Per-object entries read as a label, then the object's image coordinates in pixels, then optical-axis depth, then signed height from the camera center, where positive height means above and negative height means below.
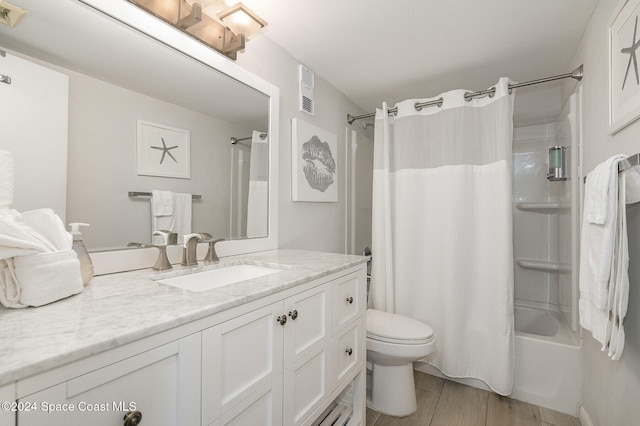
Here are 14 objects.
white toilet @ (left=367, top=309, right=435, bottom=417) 1.66 -0.83
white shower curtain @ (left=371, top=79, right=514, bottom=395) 1.86 -0.08
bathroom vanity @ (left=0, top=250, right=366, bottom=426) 0.49 -0.31
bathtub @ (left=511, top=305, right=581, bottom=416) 1.74 -0.94
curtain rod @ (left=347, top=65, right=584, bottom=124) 1.73 +0.82
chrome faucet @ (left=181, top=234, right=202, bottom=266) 1.23 -0.15
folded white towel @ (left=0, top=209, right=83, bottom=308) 0.67 -0.12
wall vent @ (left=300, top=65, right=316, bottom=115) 1.98 +0.85
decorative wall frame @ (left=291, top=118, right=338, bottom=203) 1.93 +0.36
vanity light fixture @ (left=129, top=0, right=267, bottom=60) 1.20 +0.85
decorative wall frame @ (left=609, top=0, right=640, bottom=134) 1.04 +0.58
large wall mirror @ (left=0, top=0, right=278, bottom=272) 0.97 +0.39
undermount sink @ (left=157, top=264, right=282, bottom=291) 1.13 -0.26
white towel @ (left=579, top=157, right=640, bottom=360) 0.98 -0.18
